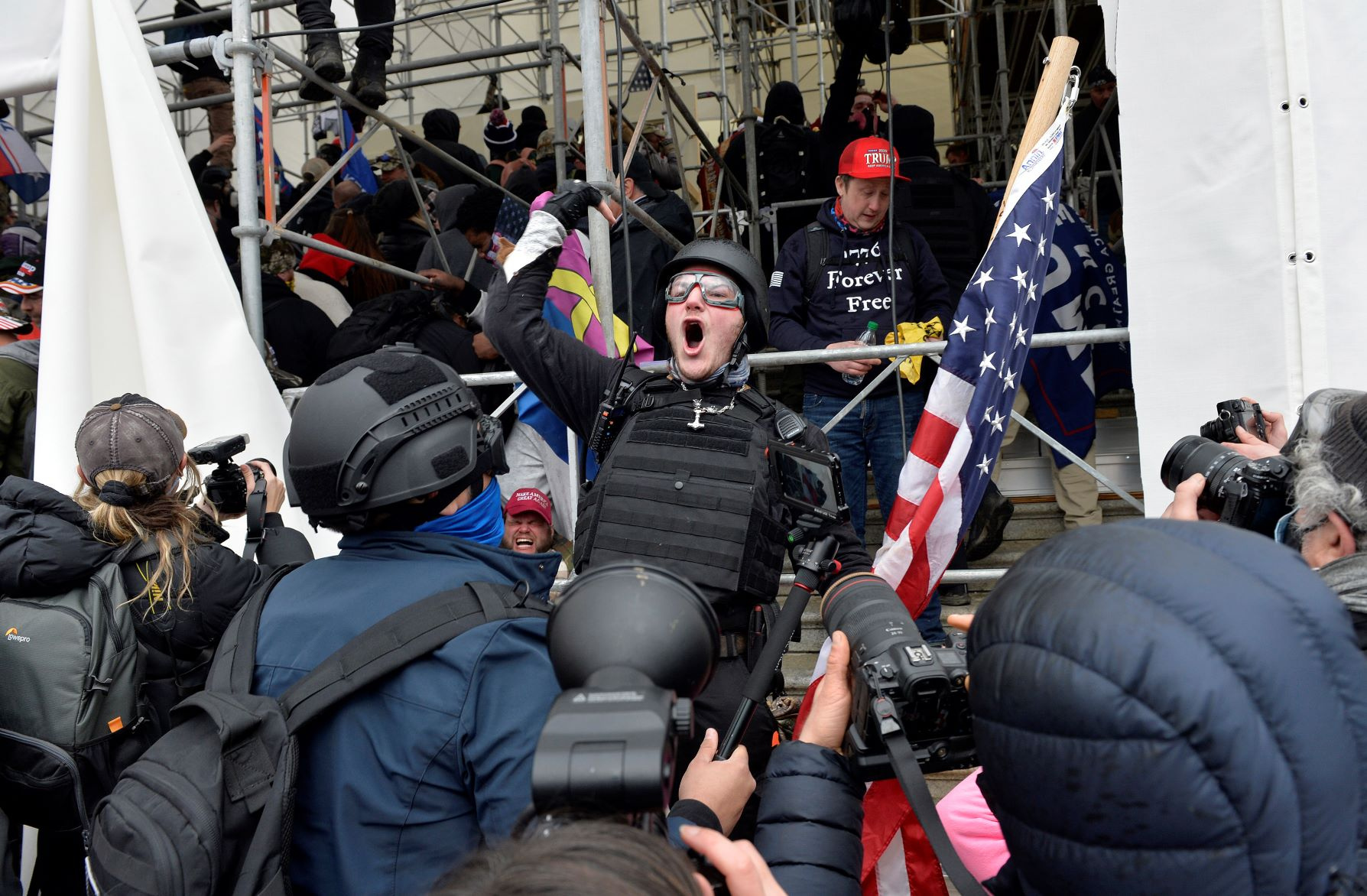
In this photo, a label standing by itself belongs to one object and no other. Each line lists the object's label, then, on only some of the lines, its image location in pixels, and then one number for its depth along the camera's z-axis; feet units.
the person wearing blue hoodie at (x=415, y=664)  4.58
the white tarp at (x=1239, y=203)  8.93
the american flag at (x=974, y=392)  9.48
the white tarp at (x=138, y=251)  10.96
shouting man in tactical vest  8.04
